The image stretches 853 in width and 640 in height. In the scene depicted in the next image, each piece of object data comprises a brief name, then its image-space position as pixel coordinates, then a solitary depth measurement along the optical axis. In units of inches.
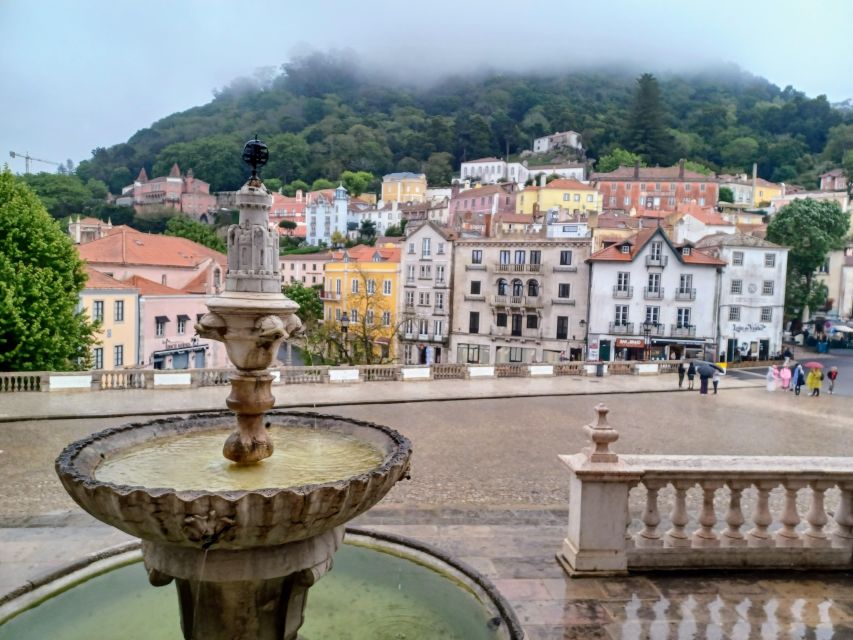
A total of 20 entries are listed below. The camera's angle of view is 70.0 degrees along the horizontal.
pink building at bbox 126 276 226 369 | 1540.4
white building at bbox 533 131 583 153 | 5620.1
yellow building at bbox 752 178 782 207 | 4028.1
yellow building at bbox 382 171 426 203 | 4990.2
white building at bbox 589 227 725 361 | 1704.0
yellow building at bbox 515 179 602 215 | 3713.1
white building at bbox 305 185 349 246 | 4274.1
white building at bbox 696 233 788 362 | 1718.8
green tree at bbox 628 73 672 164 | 4896.7
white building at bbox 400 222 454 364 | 1984.5
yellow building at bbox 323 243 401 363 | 2053.4
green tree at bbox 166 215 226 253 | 2886.3
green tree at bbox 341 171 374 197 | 5511.8
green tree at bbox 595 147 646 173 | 4712.1
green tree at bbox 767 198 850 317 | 2011.6
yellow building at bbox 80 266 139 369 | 1380.4
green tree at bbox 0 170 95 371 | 886.4
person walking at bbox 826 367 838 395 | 1118.4
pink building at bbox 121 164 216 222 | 5113.2
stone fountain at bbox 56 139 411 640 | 135.6
